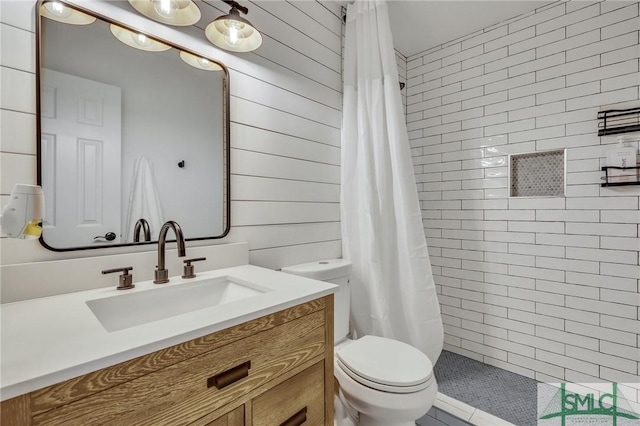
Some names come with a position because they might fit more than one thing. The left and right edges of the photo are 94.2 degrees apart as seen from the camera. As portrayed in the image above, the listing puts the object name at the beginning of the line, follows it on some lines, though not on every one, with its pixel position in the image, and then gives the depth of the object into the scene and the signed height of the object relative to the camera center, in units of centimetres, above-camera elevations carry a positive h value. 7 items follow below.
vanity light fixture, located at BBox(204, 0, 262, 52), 131 +84
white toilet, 121 -71
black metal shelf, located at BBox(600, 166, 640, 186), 168 +21
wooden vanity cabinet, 56 -40
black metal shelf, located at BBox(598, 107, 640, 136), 171 +55
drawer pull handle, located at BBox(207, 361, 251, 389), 76 -43
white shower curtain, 184 +6
